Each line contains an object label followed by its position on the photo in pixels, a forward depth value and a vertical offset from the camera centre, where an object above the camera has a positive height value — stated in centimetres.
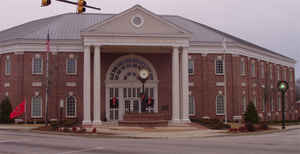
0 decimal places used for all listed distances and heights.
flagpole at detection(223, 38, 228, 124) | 3844 -120
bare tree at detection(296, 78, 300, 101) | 12847 +172
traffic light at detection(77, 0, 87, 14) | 1811 +423
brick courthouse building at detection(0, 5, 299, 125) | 3575 +271
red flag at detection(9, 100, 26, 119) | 3425 -154
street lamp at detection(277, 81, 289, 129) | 2992 +57
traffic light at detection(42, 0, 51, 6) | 1678 +406
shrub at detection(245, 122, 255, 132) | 2742 -248
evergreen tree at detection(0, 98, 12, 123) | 3706 -174
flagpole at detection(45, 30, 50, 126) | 3512 +147
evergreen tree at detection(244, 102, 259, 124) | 3781 -223
